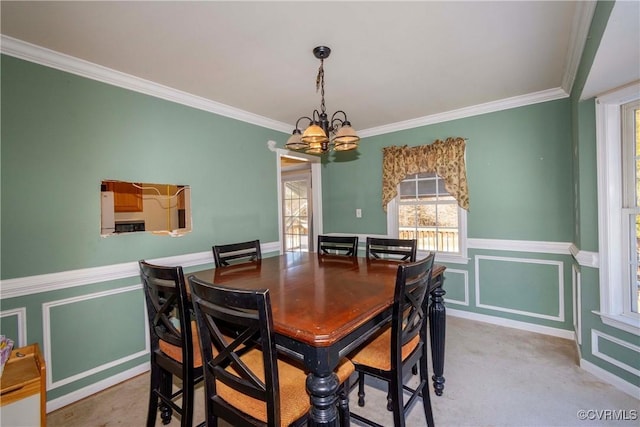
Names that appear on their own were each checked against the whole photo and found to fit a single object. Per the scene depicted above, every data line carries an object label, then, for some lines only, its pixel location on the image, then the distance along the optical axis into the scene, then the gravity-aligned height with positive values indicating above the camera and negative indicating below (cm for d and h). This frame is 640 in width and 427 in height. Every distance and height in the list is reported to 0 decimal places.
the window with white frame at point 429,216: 352 -6
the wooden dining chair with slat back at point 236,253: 248 -34
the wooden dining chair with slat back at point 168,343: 143 -67
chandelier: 188 +52
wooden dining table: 112 -44
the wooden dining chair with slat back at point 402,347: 141 -74
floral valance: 337 +56
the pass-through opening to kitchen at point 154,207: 275 +10
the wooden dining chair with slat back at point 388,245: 245 -31
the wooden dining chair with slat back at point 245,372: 106 -65
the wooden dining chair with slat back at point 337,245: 287 -31
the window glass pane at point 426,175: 368 +46
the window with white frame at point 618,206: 207 +1
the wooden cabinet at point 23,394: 142 -85
